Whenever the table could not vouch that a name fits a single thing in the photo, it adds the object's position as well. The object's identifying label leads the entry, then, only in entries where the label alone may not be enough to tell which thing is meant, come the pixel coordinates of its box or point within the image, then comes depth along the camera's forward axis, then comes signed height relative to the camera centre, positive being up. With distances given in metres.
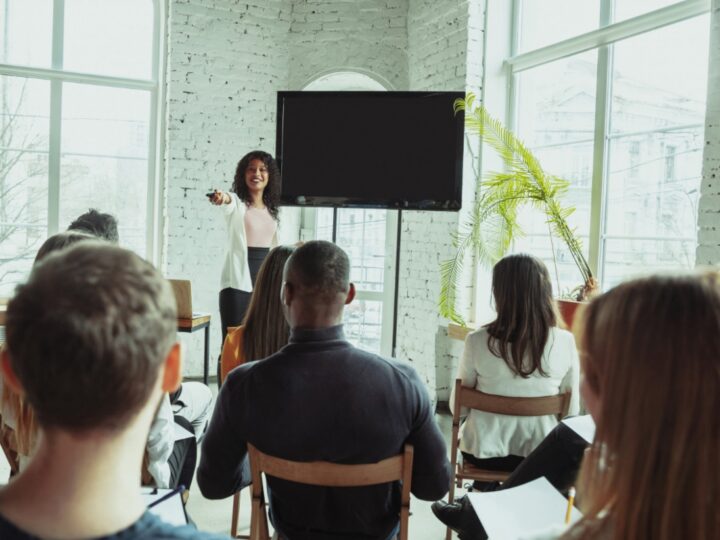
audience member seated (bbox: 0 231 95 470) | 1.79 -0.52
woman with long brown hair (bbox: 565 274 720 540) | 0.80 -0.19
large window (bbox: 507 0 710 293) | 3.58 +0.77
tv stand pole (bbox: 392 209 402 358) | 3.74 -0.05
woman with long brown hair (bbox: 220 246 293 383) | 2.45 -0.31
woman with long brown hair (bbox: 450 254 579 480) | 2.47 -0.43
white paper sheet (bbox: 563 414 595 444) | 2.05 -0.57
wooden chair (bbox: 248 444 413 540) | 1.54 -0.55
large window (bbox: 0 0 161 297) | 5.27 +0.87
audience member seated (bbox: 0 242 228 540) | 0.74 -0.18
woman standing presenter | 4.34 +0.05
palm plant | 3.86 +0.22
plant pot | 3.64 -0.34
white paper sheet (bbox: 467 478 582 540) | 1.42 -0.59
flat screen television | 3.60 +0.48
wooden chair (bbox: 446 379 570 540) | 2.32 -0.57
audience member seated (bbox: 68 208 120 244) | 3.70 +0.02
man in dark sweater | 1.61 -0.44
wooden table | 4.12 -0.58
